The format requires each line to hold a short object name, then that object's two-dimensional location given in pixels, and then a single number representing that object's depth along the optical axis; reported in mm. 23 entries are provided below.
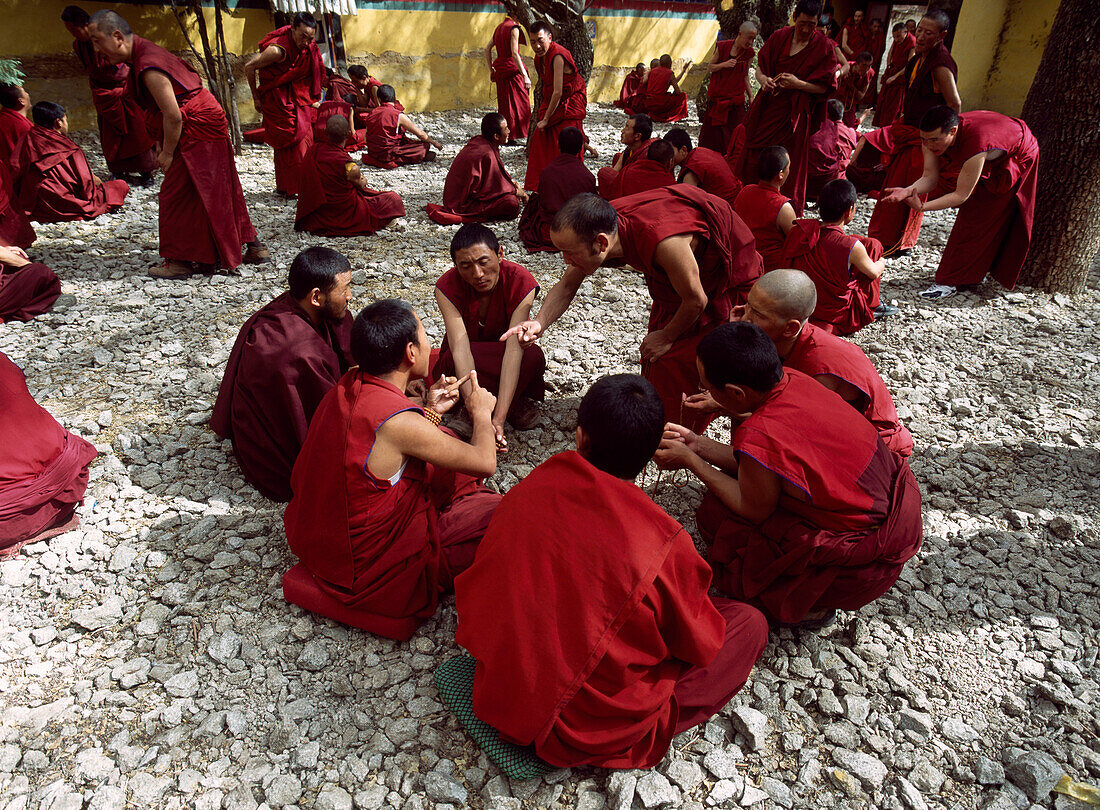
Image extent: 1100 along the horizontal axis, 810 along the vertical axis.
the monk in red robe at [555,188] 5758
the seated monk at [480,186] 6273
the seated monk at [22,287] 4402
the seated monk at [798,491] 2188
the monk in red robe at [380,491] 2178
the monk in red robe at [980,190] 4590
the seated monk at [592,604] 1698
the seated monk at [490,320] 3221
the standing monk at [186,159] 4414
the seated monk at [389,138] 8016
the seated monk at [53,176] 5648
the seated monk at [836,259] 4109
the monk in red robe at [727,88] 8117
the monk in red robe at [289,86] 6309
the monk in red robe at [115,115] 6598
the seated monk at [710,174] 5203
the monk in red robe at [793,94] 5566
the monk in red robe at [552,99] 7434
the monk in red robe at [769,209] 4488
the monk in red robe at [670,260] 2887
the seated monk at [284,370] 2902
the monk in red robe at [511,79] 8859
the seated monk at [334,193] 5879
